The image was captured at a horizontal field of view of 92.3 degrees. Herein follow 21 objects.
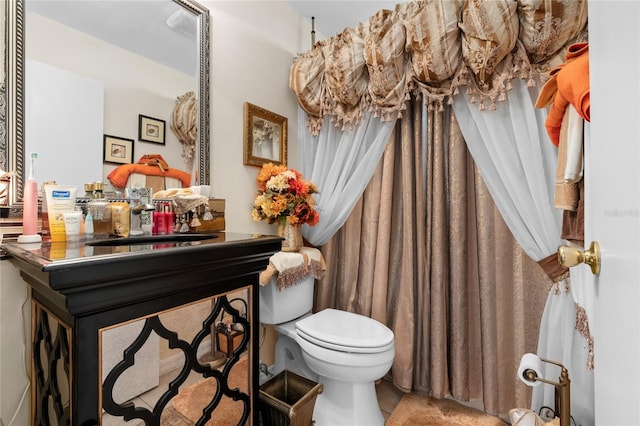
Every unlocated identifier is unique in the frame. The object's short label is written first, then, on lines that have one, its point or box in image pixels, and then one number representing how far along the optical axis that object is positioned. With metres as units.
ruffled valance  1.33
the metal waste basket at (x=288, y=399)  1.31
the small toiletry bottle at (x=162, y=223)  1.31
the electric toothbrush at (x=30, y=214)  0.97
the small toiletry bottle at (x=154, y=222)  1.28
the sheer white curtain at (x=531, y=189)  1.35
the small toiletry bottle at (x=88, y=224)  1.13
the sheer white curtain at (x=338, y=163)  1.90
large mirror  1.05
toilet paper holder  1.03
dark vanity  0.72
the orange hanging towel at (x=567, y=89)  0.94
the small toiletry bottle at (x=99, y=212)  1.15
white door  0.37
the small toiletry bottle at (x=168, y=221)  1.33
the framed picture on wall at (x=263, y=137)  1.86
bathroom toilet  1.42
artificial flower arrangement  1.73
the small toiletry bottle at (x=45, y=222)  1.06
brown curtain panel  1.59
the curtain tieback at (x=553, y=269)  1.37
